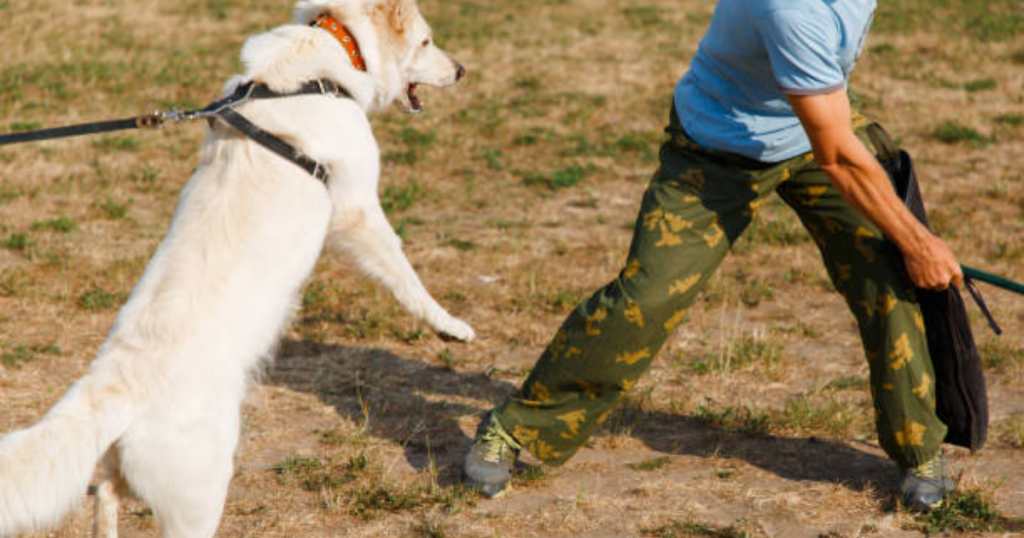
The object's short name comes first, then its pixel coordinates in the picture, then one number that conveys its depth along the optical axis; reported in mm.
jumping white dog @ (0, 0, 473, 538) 5062
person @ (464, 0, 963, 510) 6352
